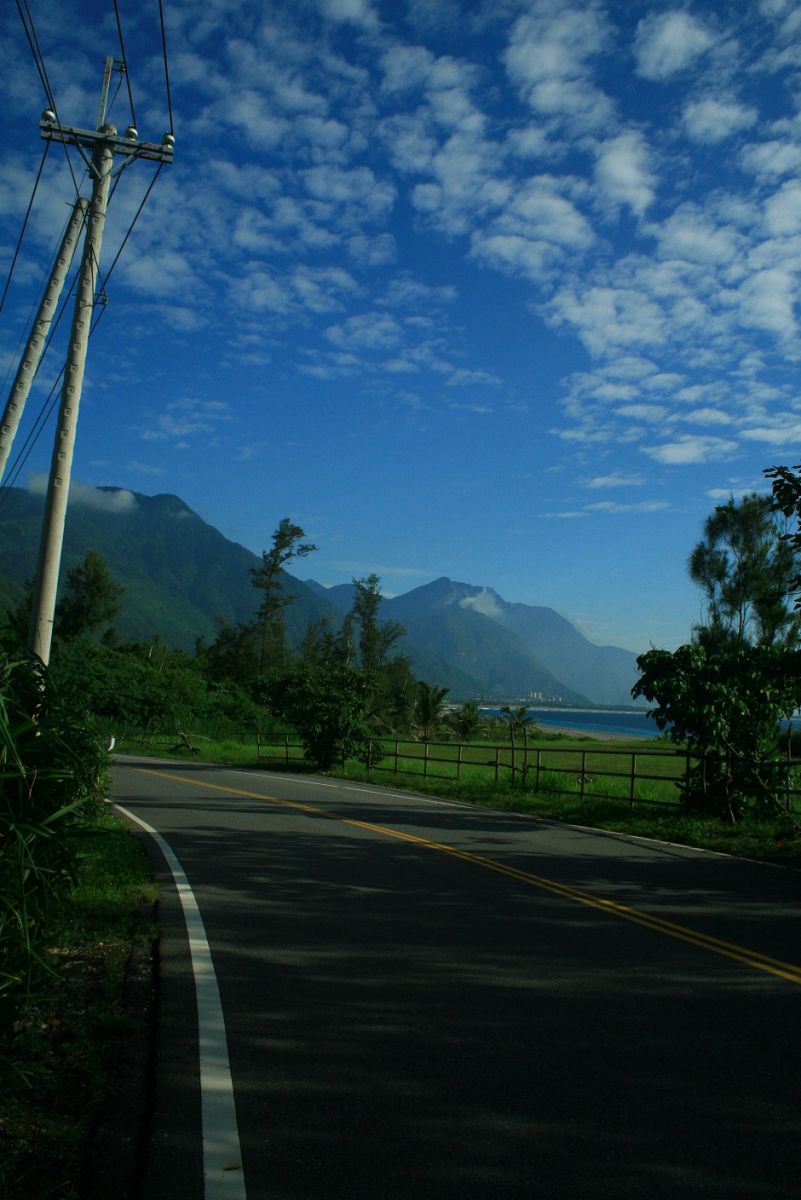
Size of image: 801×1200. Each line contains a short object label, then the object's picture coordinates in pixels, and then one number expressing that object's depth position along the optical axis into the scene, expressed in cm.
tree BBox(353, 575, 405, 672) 8381
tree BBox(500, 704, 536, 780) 5219
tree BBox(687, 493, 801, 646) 2977
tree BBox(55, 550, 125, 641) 7006
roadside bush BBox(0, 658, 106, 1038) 374
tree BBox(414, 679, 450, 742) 5519
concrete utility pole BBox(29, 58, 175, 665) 1073
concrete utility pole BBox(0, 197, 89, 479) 1209
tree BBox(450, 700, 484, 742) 5725
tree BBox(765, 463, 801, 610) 1220
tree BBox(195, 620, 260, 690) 8038
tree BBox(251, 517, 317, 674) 7631
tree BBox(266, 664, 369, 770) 3084
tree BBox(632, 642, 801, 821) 1566
